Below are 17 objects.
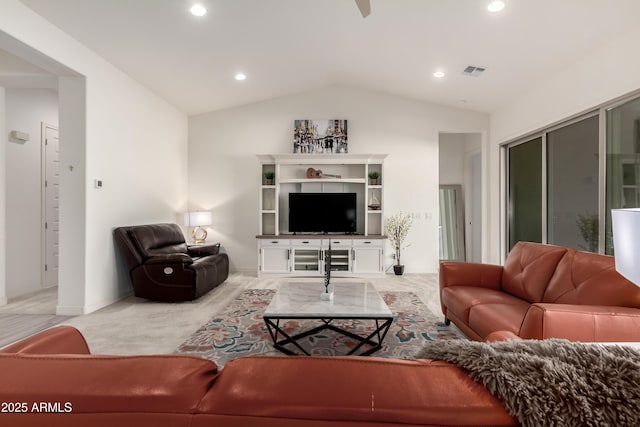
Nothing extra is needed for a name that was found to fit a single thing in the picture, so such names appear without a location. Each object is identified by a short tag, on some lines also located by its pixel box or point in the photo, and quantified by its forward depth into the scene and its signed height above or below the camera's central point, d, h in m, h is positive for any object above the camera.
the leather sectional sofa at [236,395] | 0.57 -0.33
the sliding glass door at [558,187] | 3.50 +0.35
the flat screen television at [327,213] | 5.62 +0.04
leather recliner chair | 3.87 -0.67
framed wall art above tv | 5.71 +1.39
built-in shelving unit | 5.39 +0.00
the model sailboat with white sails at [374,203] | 5.70 +0.21
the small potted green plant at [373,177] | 5.62 +0.66
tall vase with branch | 5.70 -0.25
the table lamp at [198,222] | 5.31 -0.11
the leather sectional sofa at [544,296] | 1.62 -0.54
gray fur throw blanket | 0.56 -0.30
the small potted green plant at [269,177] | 5.66 +0.67
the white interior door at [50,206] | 4.56 +0.13
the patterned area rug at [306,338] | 2.52 -1.06
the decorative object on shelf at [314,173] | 5.68 +0.74
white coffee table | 2.30 -0.70
